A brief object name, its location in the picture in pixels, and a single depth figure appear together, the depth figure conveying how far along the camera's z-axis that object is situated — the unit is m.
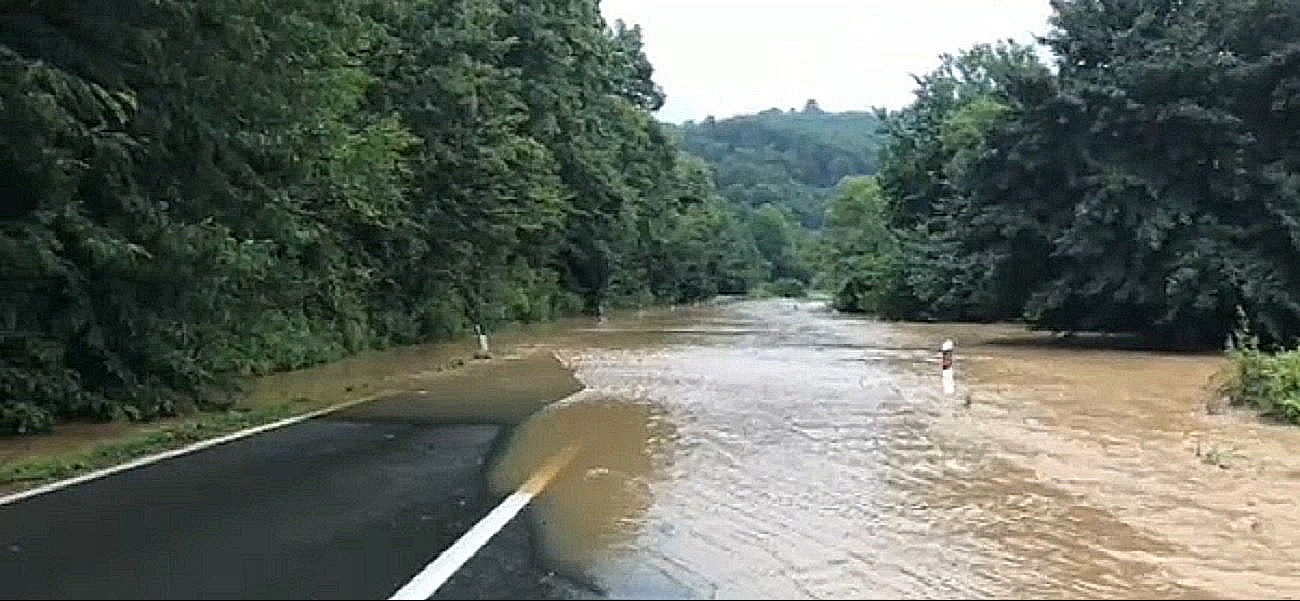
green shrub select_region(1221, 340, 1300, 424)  19.73
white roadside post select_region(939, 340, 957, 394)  22.88
